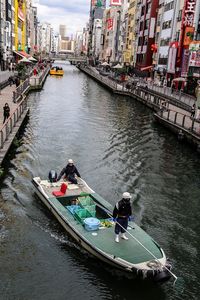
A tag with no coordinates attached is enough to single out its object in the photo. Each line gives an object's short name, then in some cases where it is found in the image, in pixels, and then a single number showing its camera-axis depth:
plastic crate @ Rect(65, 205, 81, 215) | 16.55
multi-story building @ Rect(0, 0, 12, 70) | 90.75
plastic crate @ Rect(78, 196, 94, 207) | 17.64
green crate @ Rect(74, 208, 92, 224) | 15.98
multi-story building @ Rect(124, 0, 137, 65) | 120.31
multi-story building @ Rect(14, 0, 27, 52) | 121.75
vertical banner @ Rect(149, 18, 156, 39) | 96.12
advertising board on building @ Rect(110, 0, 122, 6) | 146.44
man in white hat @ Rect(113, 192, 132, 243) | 14.12
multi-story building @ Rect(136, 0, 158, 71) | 96.88
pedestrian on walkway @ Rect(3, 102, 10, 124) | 30.14
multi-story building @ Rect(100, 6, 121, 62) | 156.12
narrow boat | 12.82
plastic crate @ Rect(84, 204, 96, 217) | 16.74
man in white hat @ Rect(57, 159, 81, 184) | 19.92
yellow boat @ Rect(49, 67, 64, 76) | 115.06
